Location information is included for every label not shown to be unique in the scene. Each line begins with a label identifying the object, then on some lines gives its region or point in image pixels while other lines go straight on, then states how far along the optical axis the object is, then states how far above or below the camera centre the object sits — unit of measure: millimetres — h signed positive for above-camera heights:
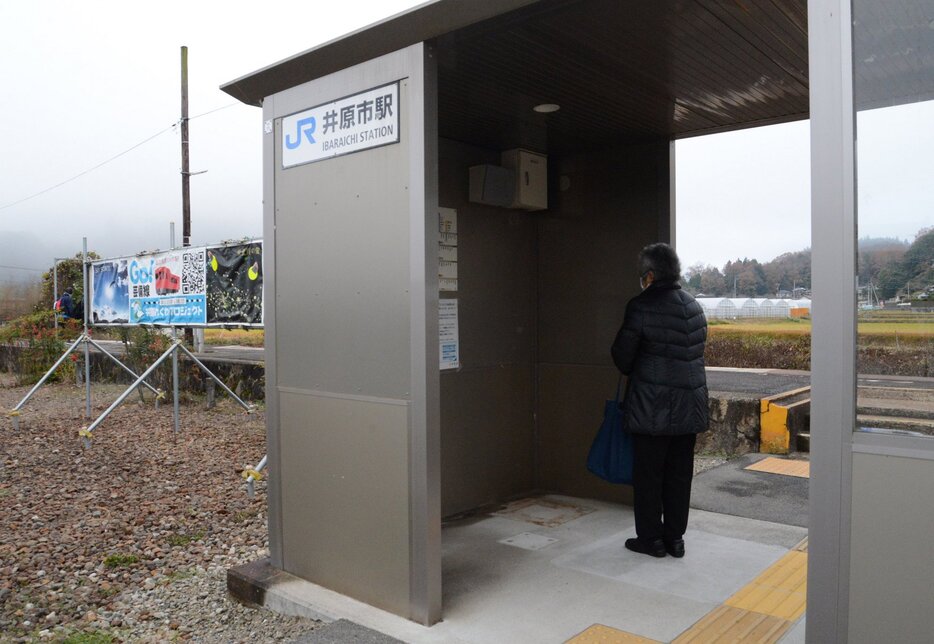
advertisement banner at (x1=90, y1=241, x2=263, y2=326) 8406 +409
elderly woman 3854 -419
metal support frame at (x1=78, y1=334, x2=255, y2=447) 7781 -928
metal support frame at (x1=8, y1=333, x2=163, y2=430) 9839 -579
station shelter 2139 +415
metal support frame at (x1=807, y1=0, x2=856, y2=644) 2121 +30
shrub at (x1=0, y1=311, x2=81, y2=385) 13391 -508
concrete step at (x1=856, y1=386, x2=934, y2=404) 2072 -234
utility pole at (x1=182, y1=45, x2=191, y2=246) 16453 +2944
